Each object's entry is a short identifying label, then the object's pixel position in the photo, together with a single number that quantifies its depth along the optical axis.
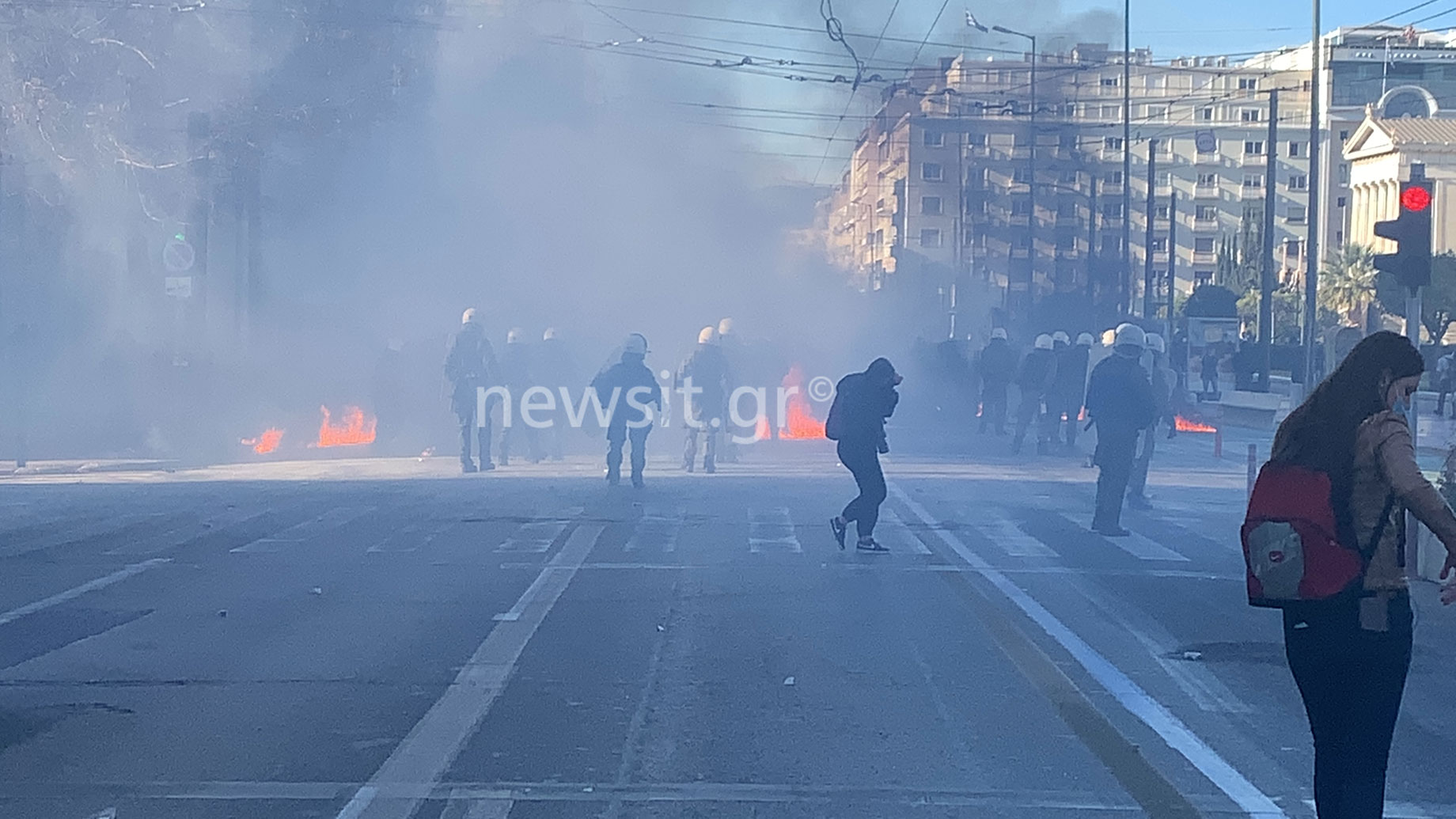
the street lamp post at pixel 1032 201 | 47.07
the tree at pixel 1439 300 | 57.50
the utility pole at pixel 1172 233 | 54.01
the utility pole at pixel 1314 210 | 28.79
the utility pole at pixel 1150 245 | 44.53
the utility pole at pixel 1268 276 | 33.62
